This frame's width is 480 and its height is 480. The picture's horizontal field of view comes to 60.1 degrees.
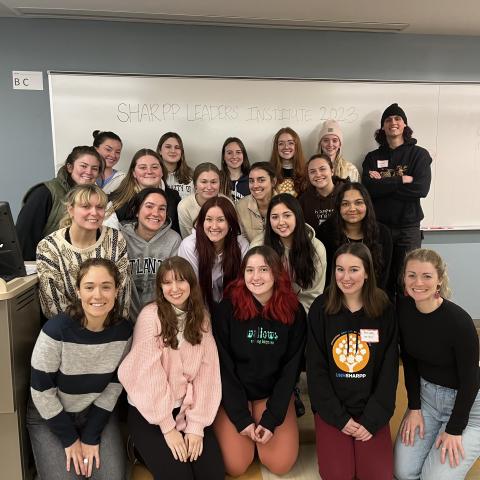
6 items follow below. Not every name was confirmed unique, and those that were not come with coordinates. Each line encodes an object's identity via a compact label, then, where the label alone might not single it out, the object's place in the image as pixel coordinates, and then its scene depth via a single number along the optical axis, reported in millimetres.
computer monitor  1782
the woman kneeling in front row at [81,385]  1741
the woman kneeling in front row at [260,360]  1936
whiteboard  3240
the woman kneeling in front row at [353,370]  1830
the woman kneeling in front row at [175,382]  1810
